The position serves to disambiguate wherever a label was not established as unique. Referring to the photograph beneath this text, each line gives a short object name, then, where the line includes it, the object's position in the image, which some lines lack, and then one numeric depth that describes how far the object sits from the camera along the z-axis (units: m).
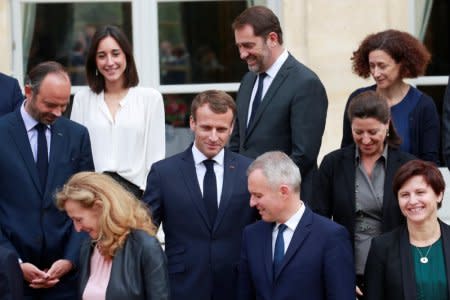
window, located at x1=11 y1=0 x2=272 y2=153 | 17.29
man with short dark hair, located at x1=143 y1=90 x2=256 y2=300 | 13.57
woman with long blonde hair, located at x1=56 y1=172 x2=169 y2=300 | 12.17
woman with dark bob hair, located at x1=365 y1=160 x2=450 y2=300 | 13.10
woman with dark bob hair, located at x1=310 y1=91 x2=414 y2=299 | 13.76
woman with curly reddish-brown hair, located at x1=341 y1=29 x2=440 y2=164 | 14.50
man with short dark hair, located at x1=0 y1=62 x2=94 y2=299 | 13.75
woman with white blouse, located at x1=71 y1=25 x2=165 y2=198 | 14.59
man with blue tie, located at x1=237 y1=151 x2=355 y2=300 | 12.81
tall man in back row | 14.32
